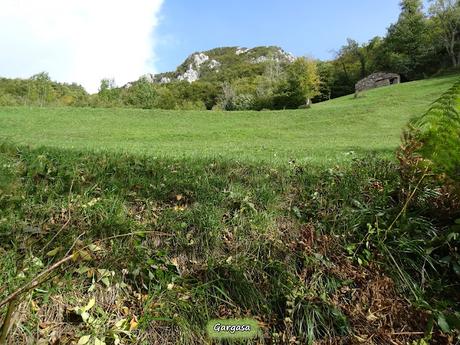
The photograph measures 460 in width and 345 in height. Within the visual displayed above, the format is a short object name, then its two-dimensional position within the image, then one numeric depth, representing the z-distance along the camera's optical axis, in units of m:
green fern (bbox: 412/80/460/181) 2.61
